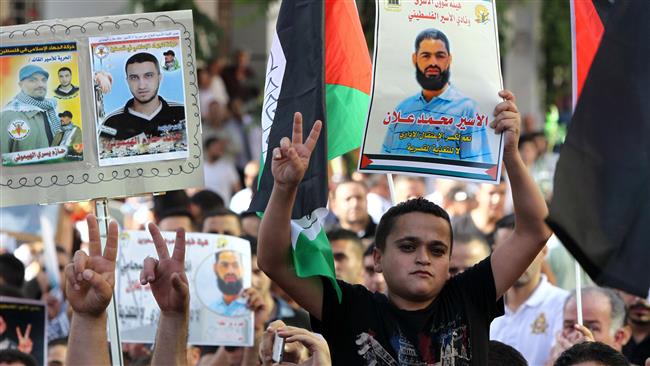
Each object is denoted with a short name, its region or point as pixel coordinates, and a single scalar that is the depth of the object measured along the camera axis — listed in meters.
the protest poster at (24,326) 7.94
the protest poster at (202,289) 8.08
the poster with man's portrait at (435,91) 6.03
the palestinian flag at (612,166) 4.71
